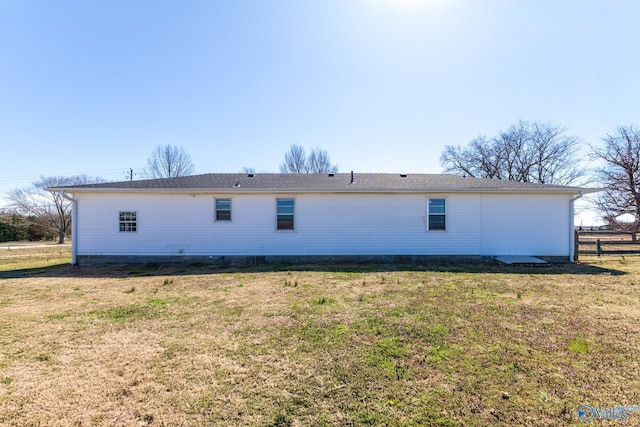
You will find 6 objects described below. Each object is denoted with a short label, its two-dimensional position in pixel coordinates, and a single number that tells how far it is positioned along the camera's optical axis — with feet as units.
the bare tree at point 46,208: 95.14
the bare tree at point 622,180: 56.90
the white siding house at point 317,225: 35.37
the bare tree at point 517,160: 95.91
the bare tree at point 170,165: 115.03
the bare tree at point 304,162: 118.73
